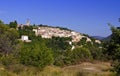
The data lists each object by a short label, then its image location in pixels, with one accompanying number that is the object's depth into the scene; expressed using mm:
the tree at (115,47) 5675
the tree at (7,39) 13041
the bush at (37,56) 10529
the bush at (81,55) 14237
